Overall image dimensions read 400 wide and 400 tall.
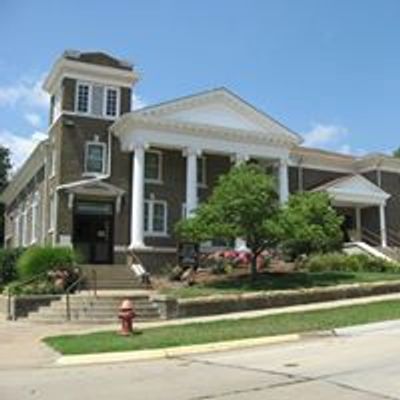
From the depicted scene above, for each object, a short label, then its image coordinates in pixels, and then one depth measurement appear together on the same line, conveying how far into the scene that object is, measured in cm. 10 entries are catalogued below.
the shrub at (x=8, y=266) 3048
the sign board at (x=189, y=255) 3117
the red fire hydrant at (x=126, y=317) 1828
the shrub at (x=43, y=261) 2750
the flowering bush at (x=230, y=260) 3172
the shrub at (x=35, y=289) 2489
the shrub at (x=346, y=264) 3259
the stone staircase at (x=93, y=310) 2269
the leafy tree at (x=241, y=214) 2784
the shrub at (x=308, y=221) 2809
